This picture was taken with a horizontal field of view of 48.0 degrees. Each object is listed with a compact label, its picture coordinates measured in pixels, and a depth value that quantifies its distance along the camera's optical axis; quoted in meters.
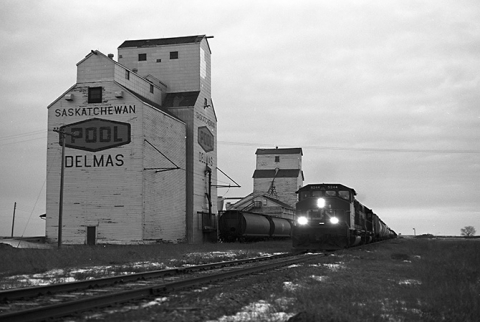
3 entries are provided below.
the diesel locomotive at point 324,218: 28.06
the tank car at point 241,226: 44.97
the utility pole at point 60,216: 31.58
